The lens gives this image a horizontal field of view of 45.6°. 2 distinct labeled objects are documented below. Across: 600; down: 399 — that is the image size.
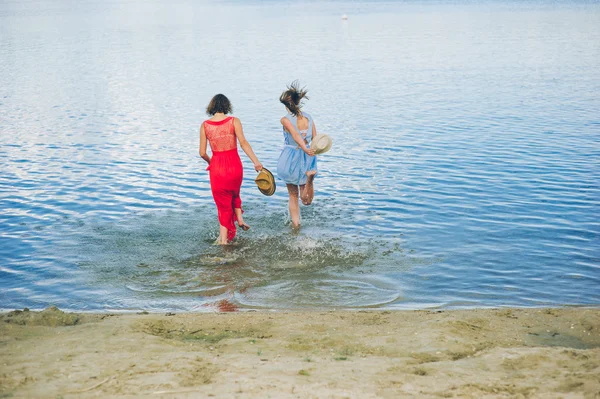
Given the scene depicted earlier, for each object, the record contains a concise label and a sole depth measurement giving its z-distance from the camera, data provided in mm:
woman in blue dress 9914
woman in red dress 9258
